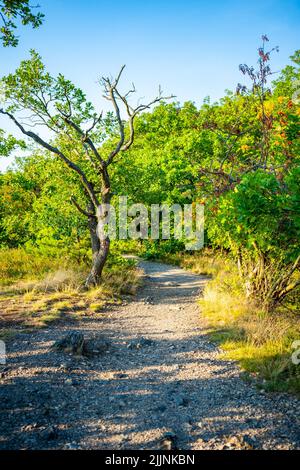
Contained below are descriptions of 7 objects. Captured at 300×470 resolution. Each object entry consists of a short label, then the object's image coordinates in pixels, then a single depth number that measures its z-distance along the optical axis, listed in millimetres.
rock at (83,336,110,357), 6113
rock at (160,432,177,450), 3533
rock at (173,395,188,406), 4502
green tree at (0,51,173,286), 9844
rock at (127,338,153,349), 6625
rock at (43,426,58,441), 3639
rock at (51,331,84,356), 5984
